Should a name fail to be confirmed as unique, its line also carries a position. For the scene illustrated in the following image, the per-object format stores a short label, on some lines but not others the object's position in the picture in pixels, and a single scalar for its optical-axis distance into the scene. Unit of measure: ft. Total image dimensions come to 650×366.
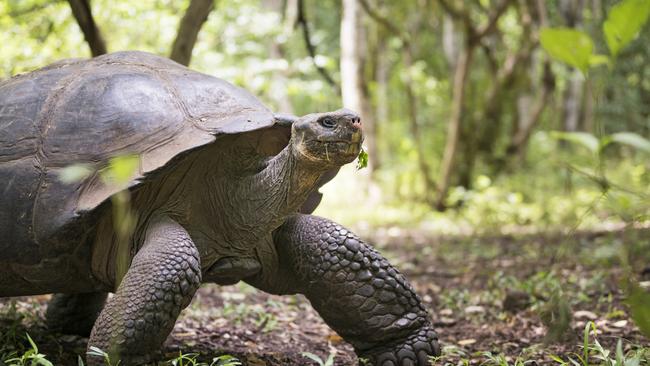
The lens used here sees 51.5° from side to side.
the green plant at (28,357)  7.68
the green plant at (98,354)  7.81
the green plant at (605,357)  7.75
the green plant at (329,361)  7.99
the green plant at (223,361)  8.25
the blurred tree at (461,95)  31.30
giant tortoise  8.44
